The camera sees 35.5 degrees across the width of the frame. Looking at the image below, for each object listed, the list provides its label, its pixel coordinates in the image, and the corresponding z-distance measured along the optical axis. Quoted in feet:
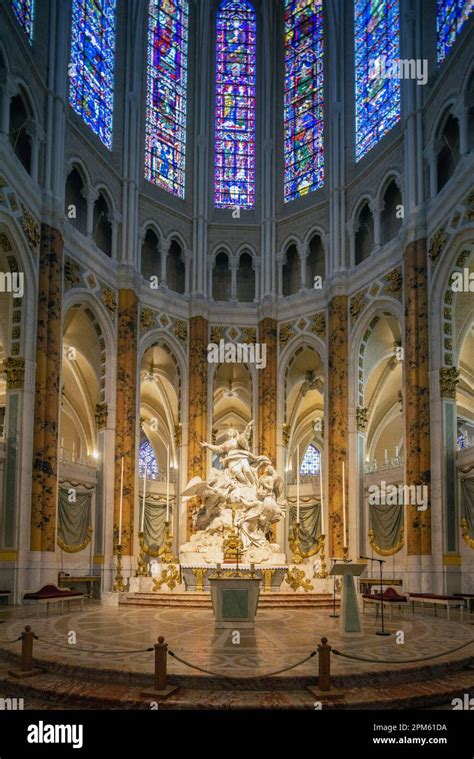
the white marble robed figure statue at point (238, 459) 72.54
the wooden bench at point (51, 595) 50.14
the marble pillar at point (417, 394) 67.36
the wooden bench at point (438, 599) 53.72
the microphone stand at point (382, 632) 40.80
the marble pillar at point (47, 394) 65.31
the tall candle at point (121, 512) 76.95
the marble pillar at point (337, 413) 81.10
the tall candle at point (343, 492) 79.77
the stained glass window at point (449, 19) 68.12
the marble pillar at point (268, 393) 89.30
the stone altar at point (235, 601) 44.47
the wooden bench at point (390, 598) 50.76
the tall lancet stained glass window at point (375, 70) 83.30
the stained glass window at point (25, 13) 68.90
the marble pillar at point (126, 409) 80.18
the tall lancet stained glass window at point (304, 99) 96.43
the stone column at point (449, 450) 65.36
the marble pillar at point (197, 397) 88.38
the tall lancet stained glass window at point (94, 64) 82.07
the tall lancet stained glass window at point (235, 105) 100.89
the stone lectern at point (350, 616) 39.40
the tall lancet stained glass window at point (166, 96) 95.96
